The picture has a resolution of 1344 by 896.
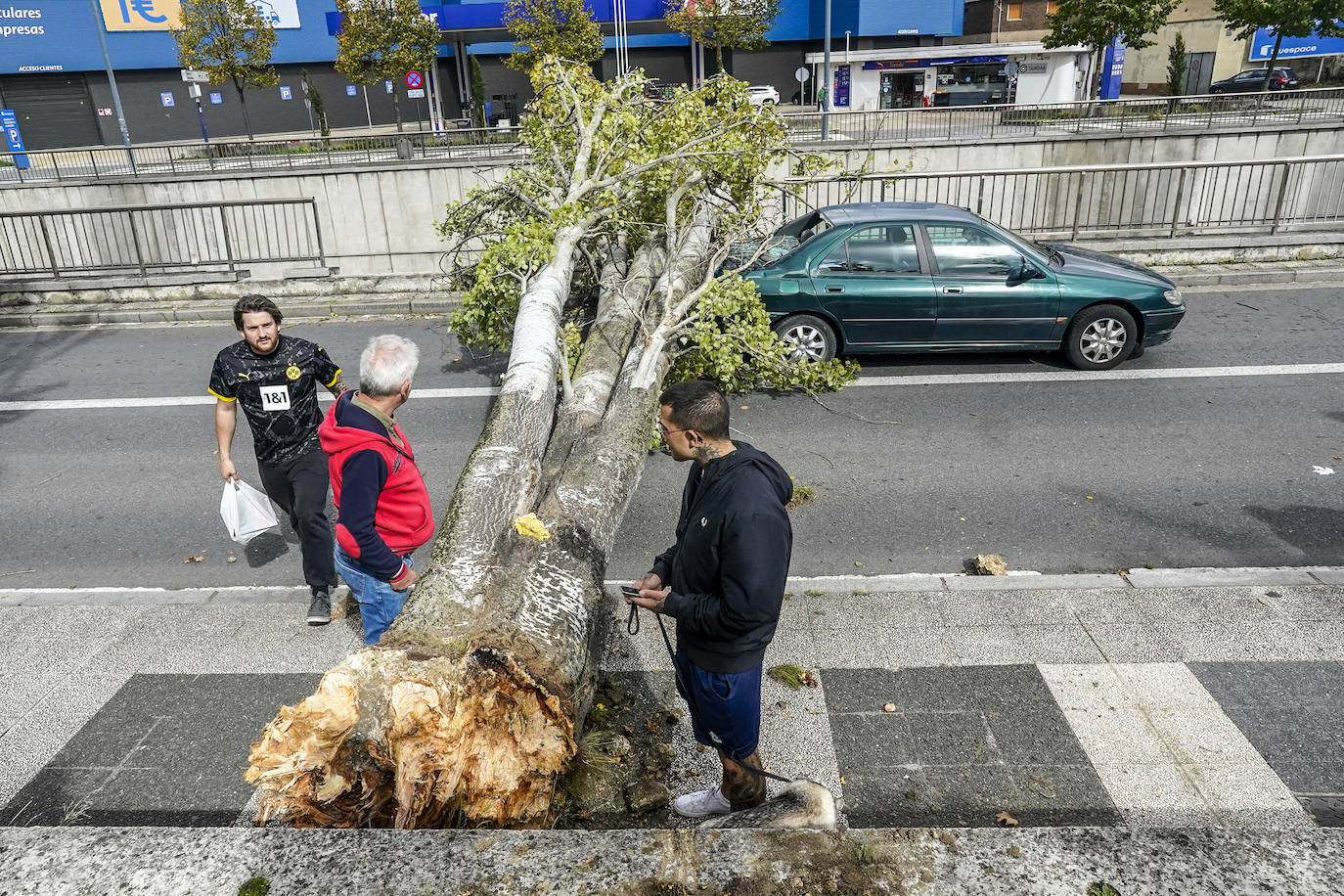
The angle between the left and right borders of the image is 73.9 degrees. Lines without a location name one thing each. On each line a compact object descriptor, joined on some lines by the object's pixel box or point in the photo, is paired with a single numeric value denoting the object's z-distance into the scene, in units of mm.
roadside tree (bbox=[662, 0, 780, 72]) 37094
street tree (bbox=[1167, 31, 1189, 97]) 34938
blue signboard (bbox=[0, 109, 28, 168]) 30297
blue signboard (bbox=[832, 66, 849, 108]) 43031
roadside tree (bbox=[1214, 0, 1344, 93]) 31531
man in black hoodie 3043
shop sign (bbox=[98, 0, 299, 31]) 38094
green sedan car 8844
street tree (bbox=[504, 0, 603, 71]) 35000
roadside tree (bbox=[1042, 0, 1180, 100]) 29156
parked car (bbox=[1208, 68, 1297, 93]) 37844
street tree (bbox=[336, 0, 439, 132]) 33625
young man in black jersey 4977
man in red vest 3857
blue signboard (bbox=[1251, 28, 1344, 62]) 45875
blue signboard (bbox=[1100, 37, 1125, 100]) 39906
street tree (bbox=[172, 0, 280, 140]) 32406
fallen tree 2996
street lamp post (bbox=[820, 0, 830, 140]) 23567
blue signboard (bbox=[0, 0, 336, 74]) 37156
